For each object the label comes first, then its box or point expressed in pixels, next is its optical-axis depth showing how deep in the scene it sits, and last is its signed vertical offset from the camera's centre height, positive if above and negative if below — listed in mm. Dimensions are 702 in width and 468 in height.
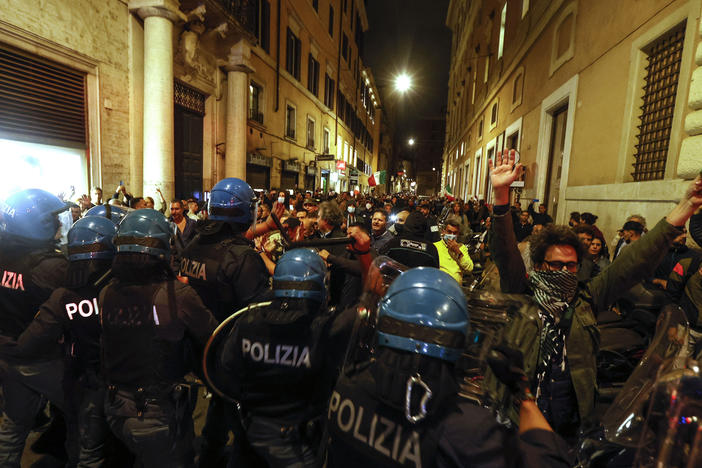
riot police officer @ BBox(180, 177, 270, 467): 2434 -562
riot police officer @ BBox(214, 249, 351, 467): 1620 -799
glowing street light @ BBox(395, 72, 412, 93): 24828 +8885
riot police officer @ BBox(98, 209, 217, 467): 1839 -851
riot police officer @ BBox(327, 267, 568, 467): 986 -609
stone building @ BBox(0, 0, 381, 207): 7160 +2599
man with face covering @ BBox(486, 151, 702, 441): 1966 -542
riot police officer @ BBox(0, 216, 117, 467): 2008 -859
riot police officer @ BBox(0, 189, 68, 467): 2145 -797
